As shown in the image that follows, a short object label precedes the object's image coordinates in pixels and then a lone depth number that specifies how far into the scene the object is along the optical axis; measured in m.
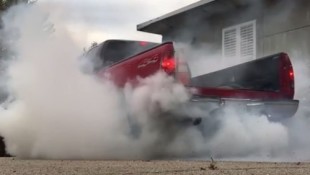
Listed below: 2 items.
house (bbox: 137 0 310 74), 10.32
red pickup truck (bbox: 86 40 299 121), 6.82
